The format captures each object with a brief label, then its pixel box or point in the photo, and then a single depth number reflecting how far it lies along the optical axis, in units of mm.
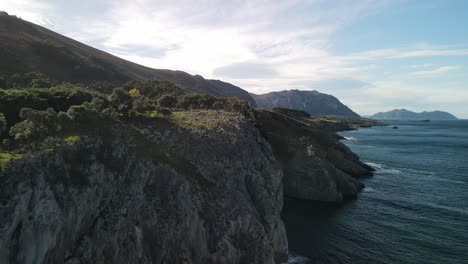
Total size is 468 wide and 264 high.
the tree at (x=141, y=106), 44272
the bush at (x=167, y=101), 70588
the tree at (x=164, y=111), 49406
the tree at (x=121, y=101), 42750
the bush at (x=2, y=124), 29469
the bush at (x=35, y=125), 28728
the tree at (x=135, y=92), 80625
